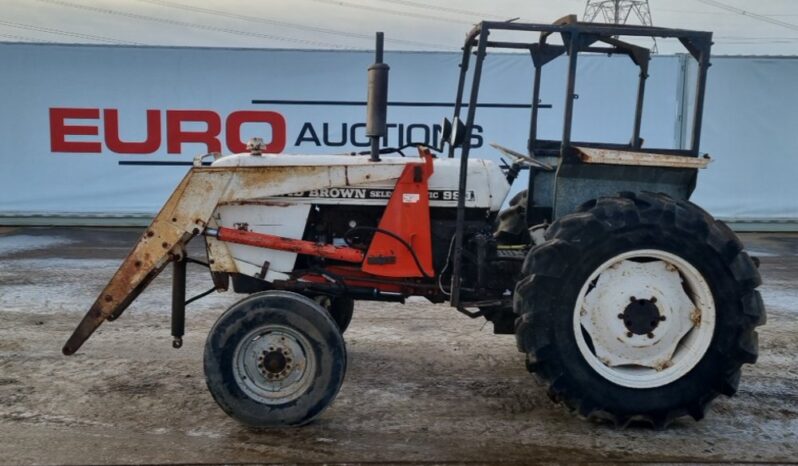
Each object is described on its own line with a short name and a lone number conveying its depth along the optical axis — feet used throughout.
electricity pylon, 133.86
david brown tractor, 14.26
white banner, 42.42
